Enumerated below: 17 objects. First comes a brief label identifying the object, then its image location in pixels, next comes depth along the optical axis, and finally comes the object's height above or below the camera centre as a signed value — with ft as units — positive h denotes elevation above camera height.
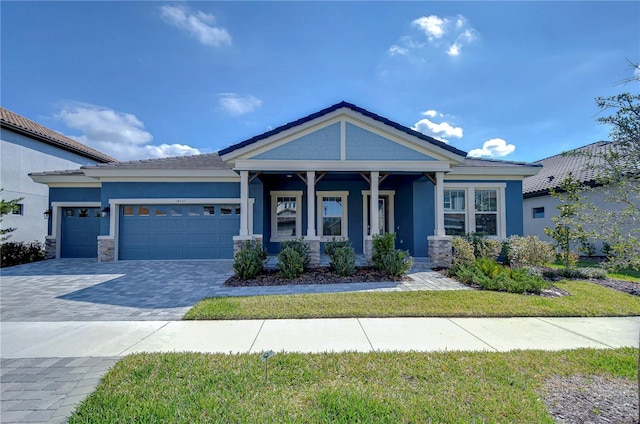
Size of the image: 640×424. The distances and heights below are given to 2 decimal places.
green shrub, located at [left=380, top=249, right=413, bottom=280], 27.20 -4.11
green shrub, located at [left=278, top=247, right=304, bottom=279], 27.55 -4.11
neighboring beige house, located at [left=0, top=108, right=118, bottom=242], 44.55 +9.73
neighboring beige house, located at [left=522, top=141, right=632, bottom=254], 49.80 +5.10
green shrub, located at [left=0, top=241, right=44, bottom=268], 38.81 -4.61
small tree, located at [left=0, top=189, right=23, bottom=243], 38.31 +1.39
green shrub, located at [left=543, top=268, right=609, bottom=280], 27.71 -5.17
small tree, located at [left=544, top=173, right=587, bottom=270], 27.17 -1.46
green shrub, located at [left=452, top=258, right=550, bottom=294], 22.62 -4.86
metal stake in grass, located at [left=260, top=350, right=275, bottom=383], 9.26 -5.39
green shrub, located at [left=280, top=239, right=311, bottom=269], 29.01 -2.79
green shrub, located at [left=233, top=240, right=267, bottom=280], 27.45 -4.08
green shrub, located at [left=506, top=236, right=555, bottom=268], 29.60 -3.29
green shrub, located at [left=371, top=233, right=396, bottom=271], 28.81 -2.53
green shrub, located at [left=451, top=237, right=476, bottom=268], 30.17 -3.46
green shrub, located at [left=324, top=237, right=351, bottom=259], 29.76 -2.53
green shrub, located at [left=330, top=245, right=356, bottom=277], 28.14 -4.04
